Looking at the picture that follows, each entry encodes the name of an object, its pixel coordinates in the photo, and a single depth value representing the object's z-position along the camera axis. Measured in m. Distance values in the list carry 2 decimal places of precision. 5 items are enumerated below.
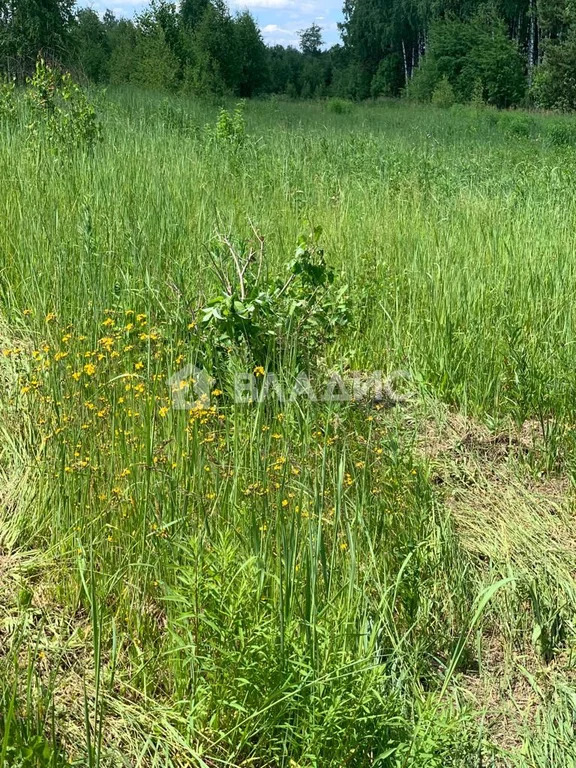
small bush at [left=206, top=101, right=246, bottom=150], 7.40
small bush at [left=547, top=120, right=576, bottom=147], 13.70
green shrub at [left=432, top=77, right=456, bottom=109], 33.16
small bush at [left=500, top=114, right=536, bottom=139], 16.63
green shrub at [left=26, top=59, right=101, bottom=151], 5.48
